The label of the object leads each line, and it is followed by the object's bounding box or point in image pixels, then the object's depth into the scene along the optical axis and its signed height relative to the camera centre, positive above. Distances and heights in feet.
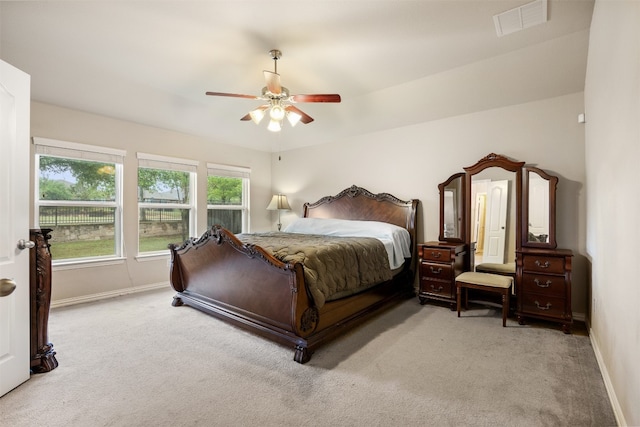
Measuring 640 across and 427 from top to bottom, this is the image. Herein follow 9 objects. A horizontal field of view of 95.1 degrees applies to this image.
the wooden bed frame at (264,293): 7.79 -2.70
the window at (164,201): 14.57 +0.51
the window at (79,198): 11.80 +0.55
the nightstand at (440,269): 11.71 -2.33
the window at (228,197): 17.28 +0.93
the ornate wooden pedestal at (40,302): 6.99 -2.22
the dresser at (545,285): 9.48 -2.43
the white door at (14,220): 6.08 -0.21
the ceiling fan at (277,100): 8.84 +3.55
